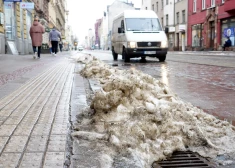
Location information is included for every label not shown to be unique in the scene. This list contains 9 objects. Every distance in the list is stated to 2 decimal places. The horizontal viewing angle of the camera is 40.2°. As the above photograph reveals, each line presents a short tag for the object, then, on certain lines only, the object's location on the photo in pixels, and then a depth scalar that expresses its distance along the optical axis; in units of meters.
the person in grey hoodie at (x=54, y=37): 20.19
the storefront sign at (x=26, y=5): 21.03
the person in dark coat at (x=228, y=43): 30.20
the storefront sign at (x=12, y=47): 20.37
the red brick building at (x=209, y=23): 31.14
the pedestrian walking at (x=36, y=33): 15.88
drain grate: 2.31
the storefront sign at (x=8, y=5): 19.31
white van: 14.38
